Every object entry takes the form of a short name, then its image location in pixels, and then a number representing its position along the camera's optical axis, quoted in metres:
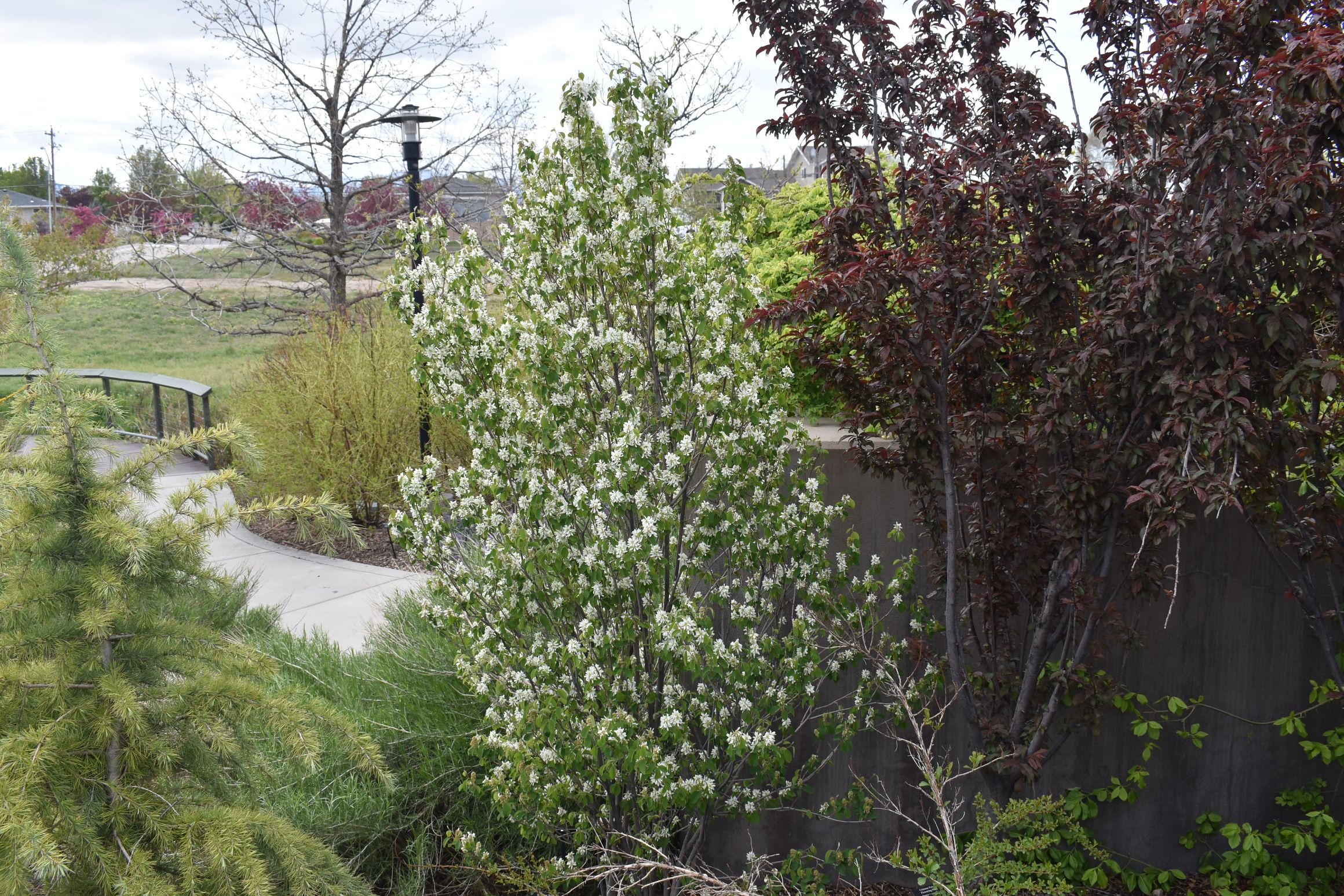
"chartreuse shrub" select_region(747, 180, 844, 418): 5.45
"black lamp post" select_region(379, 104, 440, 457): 8.62
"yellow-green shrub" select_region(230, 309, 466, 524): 8.78
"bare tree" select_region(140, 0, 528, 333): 12.23
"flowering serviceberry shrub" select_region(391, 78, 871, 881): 3.19
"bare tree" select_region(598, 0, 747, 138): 13.16
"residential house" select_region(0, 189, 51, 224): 52.03
